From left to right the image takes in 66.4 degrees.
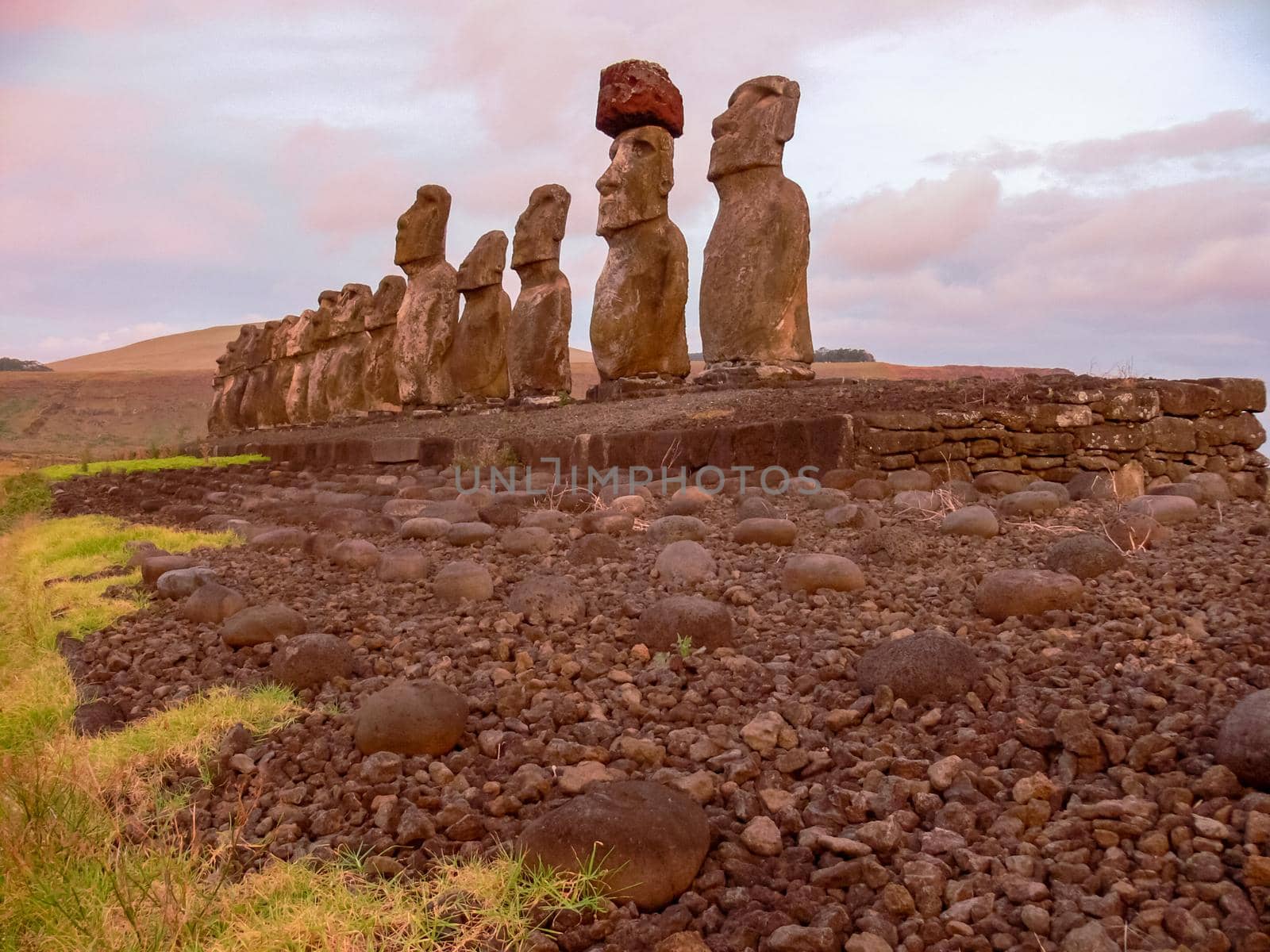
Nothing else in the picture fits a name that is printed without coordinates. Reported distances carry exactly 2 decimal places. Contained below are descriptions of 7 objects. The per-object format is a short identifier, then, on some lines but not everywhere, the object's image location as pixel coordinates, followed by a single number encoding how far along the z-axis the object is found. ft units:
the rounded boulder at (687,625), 9.23
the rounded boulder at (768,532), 13.60
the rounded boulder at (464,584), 11.85
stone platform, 19.08
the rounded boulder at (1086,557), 10.51
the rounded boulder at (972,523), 13.65
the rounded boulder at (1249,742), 5.62
